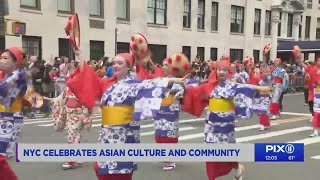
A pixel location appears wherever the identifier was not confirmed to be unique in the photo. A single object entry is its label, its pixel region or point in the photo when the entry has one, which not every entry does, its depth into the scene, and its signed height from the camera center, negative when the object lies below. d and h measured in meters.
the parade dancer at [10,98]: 5.71 -0.58
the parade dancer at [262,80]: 12.73 -0.79
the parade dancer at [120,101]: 5.00 -0.52
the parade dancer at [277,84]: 14.96 -1.04
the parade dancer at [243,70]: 12.47 -0.58
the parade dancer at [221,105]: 6.46 -0.73
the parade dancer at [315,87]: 11.59 -0.88
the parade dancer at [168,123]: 8.02 -1.17
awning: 32.56 +0.19
